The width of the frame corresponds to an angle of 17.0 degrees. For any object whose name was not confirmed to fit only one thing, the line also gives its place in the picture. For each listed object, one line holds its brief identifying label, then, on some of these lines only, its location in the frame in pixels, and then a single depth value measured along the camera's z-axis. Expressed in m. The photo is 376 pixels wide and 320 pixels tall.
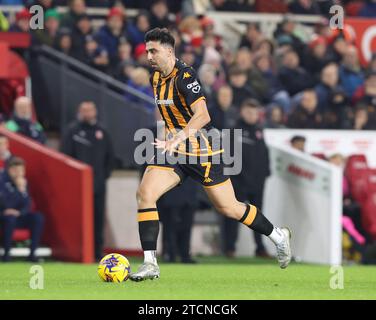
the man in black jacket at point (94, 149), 16.94
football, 11.35
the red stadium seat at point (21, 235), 16.33
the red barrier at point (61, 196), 16.12
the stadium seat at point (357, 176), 17.89
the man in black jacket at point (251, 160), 17.62
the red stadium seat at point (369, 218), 17.55
